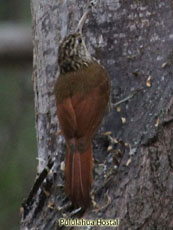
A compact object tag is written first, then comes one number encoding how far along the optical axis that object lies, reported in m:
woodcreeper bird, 7.57
